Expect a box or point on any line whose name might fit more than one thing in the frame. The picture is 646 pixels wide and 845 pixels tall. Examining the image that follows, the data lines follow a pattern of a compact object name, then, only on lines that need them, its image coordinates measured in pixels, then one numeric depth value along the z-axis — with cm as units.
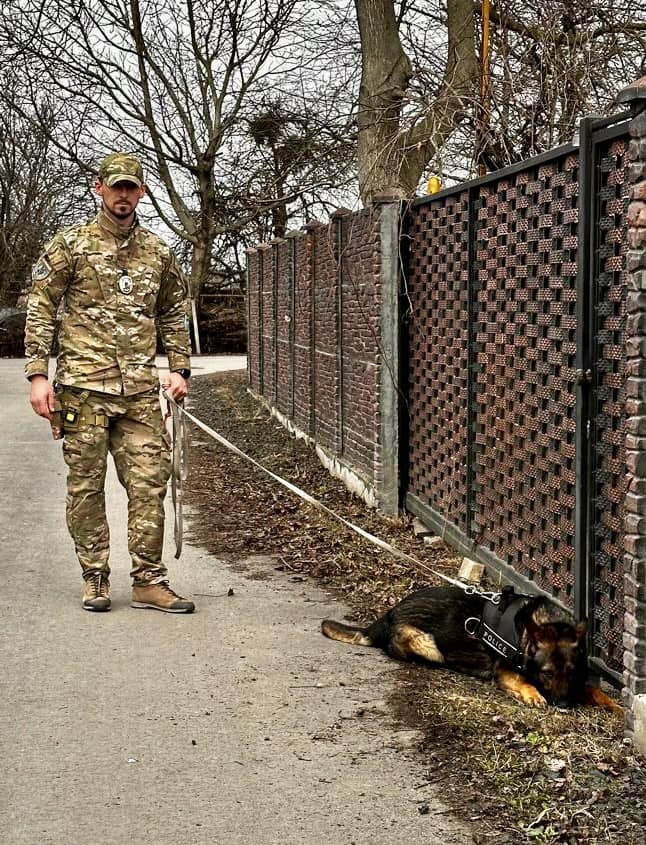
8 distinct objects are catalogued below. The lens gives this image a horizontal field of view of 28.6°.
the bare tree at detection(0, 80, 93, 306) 3722
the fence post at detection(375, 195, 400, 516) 894
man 641
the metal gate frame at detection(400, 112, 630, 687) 502
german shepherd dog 483
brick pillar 424
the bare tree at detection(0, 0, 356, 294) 2638
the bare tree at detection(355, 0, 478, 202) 1315
